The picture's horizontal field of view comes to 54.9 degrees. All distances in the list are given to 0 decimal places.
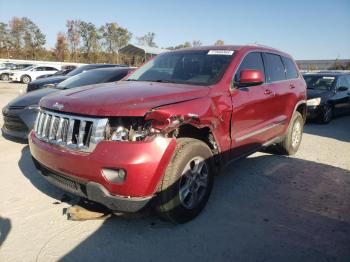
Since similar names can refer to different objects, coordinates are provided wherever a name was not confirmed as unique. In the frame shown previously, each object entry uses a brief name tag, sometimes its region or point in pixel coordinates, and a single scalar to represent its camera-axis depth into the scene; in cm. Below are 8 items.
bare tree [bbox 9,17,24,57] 5228
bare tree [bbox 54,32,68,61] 5331
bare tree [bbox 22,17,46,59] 5247
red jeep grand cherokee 295
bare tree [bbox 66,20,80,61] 5669
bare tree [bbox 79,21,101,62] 5606
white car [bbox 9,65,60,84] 2519
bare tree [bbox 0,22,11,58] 5145
